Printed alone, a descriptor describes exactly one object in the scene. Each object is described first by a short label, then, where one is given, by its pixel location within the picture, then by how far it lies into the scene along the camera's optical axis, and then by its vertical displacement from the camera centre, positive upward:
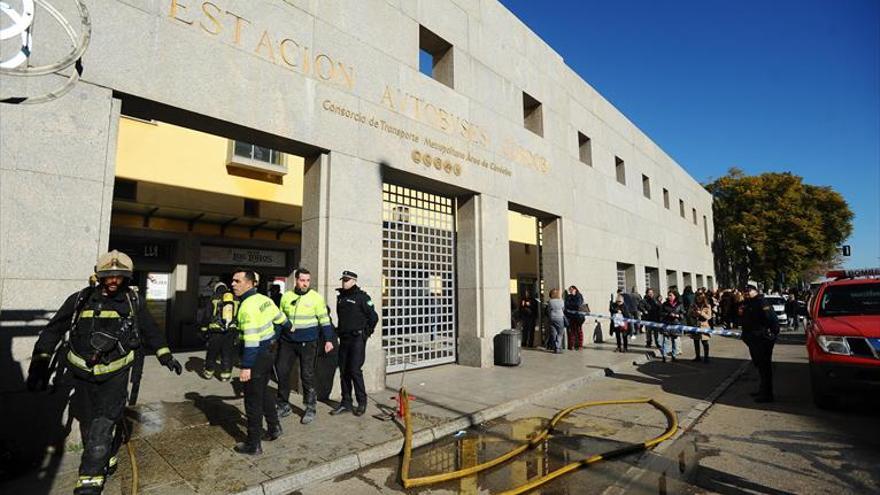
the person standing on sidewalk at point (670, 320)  11.34 -0.60
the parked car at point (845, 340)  5.84 -0.61
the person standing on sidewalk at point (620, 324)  12.33 -0.75
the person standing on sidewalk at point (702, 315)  10.95 -0.47
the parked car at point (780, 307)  21.53 -0.56
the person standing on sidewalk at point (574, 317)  12.89 -0.58
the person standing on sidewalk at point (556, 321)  12.22 -0.65
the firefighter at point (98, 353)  3.66 -0.44
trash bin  10.02 -1.11
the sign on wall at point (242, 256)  13.98 +1.36
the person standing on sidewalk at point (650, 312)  12.05 -0.42
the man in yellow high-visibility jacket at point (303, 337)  5.74 -0.49
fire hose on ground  4.10 -1.65
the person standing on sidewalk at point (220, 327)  8.31 -0.53
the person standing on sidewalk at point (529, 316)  13.68 -0.57
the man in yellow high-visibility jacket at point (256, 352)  4.64 -0.56
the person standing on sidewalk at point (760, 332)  7.14 -0.60
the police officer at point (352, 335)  6.15 -0.51
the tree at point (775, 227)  35.47 +5.44
